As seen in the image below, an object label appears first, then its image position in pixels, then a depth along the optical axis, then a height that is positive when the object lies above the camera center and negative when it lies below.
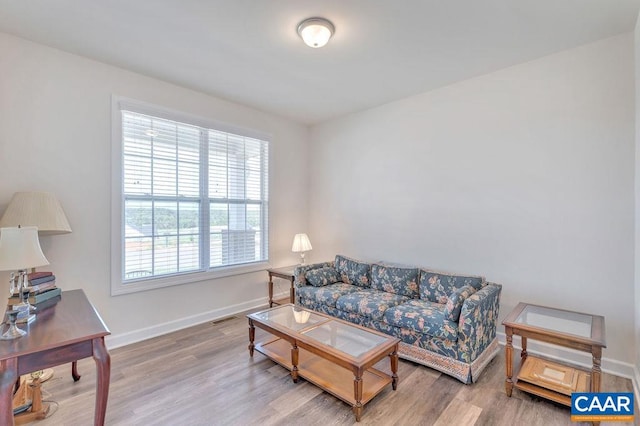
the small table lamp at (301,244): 4.33 -0.45
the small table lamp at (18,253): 1.58 -0.23
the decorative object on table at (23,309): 1.73 -0.57
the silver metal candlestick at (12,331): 1.55 -0.63
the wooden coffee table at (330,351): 2.04 -1.00
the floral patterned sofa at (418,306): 2.43 -0.90
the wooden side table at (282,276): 4.00 -0.87
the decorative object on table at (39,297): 1.80 -0.59
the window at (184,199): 3.15 +0.15
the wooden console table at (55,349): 1.40 -0.69
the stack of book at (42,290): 2.03 -0.57
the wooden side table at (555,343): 1.92 -0.84
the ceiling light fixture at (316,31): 2.26 +1.40
